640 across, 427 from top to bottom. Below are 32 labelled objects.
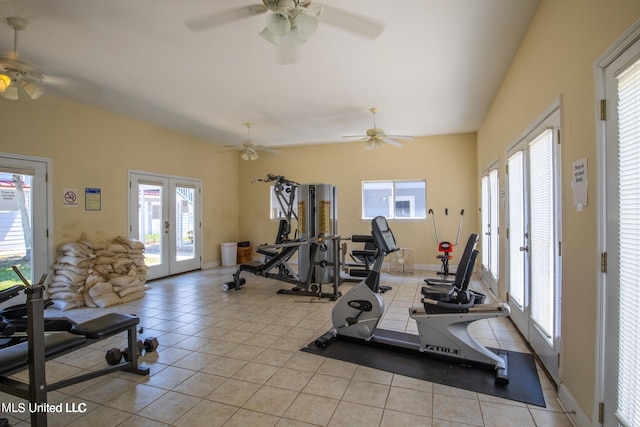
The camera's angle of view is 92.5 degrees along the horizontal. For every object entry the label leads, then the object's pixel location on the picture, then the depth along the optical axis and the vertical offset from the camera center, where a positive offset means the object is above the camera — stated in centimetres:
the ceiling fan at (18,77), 265 +127
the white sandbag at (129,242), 516 -47
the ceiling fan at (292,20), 208 +136
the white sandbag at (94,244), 466 -45
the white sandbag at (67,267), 441 -75
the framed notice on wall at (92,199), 494 +26
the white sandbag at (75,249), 443 -49
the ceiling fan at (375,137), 526 +129
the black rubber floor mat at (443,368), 230 -136
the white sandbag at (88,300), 452 -126
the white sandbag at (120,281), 475 -104
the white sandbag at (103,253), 472 -59
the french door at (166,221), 581 -14
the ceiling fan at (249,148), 595 +125
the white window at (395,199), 719 +27
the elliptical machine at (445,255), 615 -93
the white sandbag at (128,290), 475 -120
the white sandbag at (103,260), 473 -70
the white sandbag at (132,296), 477 -130
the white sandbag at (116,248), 490 -54
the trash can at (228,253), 774 -101
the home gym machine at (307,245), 525 -58
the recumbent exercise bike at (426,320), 258 -104
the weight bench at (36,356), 183 -90
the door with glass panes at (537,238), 232 -27
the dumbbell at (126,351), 269 -126
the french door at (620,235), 137 -14
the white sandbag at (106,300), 449 -126
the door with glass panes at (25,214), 400 +3
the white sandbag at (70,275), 439 -86
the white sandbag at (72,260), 440 -65
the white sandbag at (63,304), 438 -128
